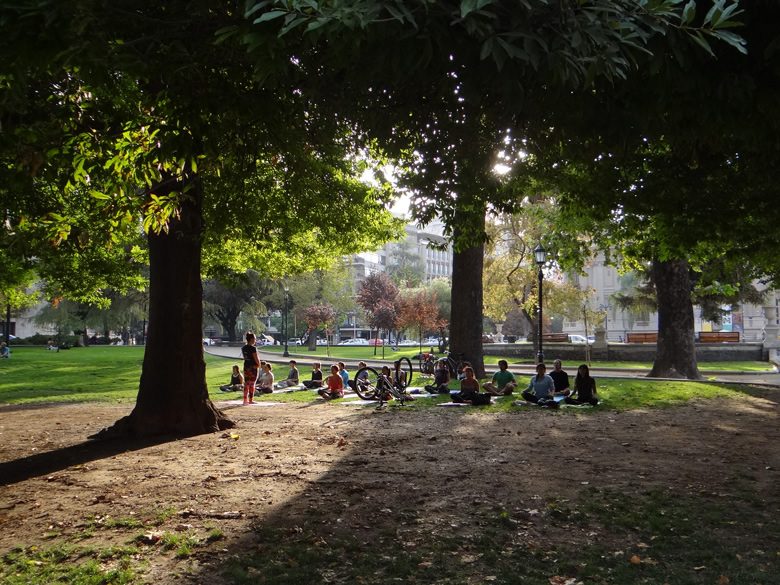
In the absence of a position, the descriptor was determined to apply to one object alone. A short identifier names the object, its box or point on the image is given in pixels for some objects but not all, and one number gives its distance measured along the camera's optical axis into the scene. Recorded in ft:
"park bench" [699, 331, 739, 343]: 128.06
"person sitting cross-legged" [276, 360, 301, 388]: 70.08
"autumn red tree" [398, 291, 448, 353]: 148.36
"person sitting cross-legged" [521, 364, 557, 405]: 50.21
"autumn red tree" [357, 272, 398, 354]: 169.07
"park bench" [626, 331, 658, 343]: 134.00
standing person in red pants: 52.16
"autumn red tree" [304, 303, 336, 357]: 184.24
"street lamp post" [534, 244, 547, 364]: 70.03
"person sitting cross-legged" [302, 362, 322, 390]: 67.26
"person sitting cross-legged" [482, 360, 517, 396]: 54.65
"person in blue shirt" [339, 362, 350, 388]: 62.21
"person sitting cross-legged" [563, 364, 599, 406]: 49.34
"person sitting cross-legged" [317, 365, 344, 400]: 58.08
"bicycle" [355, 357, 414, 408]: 51.96
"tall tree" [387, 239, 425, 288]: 320.09
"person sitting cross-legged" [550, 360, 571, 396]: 52.72
